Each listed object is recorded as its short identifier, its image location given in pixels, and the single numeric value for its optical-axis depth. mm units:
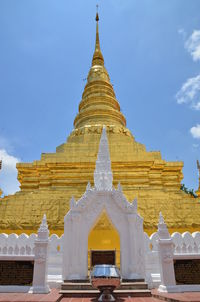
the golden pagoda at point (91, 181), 11047
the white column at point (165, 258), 6523
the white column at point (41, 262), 6439
